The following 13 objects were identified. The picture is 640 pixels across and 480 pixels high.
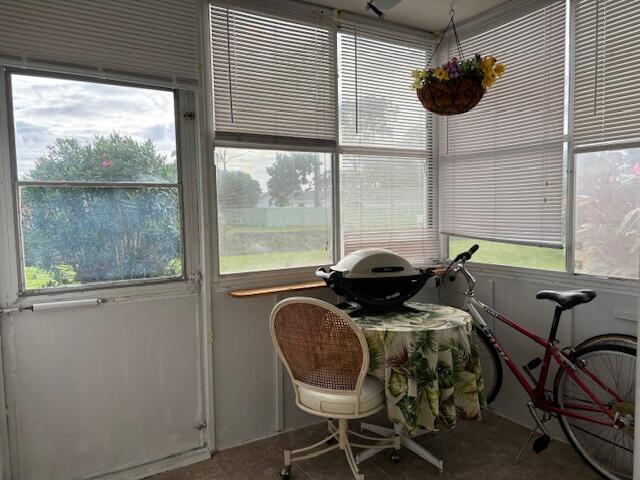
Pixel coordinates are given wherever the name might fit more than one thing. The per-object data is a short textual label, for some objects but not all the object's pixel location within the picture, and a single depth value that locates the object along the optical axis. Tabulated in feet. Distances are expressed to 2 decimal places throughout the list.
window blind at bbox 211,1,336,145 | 9.09
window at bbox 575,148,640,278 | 8.15
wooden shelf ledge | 9.11
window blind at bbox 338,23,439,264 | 10.69
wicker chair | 6.98
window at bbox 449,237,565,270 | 9.48
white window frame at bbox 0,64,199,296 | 7.34
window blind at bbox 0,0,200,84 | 7.20
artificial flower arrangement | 7.97
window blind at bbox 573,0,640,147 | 8.04
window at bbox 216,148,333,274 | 9.34
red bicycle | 8.02
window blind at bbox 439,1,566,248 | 9.32
